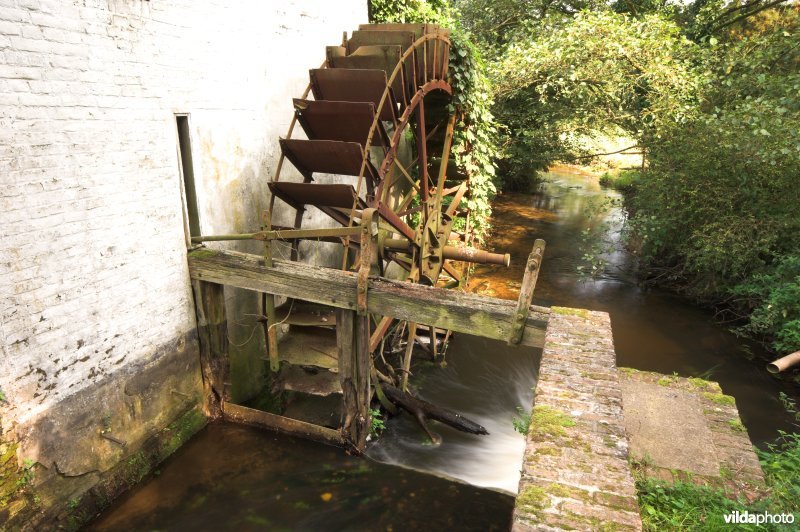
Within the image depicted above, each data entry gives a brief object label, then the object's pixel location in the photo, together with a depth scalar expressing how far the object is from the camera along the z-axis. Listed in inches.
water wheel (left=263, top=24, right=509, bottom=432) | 191.0
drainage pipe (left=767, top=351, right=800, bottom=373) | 238.7
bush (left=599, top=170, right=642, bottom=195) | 639.8
